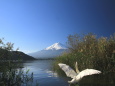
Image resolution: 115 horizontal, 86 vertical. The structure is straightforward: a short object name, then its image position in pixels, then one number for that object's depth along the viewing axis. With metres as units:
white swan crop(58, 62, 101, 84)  2.51
